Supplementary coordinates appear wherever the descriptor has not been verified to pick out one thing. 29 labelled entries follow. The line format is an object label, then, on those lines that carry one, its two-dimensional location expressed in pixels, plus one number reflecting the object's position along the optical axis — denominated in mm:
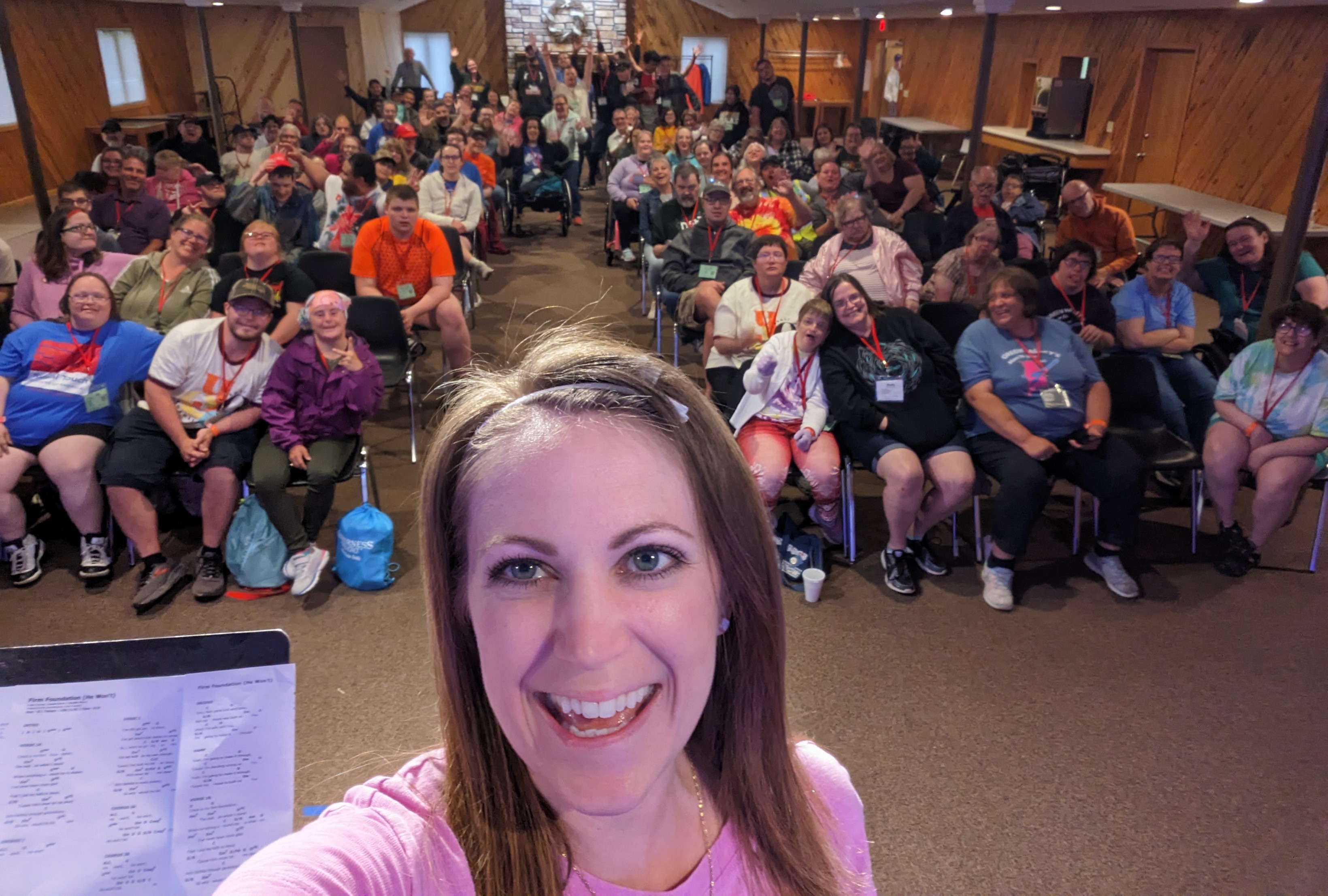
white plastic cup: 3643
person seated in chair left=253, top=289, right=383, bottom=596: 3602
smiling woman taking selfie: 714
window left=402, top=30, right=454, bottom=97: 18562
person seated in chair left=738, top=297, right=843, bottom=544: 3803
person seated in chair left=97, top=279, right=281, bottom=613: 3574
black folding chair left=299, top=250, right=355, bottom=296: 5230
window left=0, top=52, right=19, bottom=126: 9883
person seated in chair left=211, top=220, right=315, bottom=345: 4453
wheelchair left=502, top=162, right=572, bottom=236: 9844
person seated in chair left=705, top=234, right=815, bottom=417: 4504
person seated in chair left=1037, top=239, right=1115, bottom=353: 4402
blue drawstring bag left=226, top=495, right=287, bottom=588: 3572
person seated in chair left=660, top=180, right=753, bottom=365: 5762
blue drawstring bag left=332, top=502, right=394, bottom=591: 3600
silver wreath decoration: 18547
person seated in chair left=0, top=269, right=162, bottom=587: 3584
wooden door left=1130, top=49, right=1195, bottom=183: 9641
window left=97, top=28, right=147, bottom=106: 13047
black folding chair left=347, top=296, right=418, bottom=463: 4711
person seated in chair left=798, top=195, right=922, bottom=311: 5121
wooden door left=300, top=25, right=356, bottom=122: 16844
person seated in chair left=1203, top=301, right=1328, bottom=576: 3676
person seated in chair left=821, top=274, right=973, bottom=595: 3732
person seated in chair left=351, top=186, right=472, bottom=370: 5090
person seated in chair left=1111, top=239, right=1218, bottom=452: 4391
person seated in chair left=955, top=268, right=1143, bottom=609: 3672
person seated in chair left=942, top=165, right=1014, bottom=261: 6090
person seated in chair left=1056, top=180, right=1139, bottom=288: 5941
